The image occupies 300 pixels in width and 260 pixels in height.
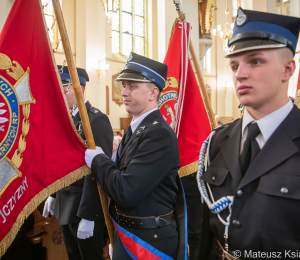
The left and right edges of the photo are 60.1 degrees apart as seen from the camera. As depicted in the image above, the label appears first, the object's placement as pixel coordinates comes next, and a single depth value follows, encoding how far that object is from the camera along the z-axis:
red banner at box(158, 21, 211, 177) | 2.40
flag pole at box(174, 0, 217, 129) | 2.60
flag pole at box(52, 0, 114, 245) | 1.43
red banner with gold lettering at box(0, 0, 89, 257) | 1.23
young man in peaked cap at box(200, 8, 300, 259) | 0.79
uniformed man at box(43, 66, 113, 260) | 1.72
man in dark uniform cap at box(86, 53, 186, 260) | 1.33
